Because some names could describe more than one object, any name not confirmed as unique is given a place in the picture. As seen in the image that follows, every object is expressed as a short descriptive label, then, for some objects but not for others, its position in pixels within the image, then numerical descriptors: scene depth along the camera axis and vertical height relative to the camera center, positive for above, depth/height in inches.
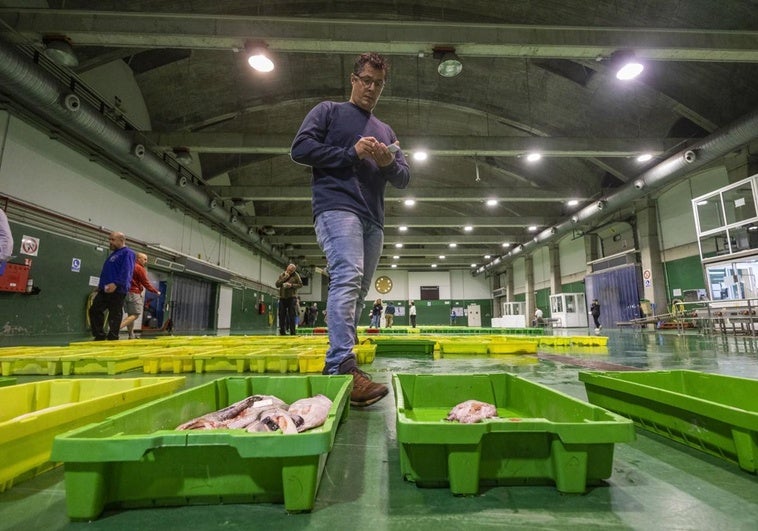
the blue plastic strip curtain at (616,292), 538.9 +37.9
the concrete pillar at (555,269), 743.1 +99.0
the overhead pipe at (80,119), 198.5 +141.9
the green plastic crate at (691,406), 34.5 -12.2
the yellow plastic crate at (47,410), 31.4 -10.9
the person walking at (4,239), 117.6 +27.6
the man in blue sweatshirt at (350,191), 64.0 +25.5
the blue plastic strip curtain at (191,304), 462.0 +20.4
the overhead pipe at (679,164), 278.1 +145.1
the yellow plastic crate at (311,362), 98.5 -13.0
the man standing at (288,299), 275.9 +15.7
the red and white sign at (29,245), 250.7 +54.5
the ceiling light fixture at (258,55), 211.6 +162.8
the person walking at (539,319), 696.4 -7.2
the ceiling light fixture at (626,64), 220.2 +160.9
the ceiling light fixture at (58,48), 203.5 +159.8
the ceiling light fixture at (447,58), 219.9 +163.6
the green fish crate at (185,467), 24.7 -11.8
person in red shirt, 228.7 +18.0
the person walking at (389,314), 682.8 +5.0
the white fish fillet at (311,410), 41.0 -11.8
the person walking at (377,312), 605.0 +8.1
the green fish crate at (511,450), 28.7 -12.1
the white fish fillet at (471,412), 44.8 -13.1
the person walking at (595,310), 520.1 +7.5
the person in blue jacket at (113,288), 178.4 +15.6
